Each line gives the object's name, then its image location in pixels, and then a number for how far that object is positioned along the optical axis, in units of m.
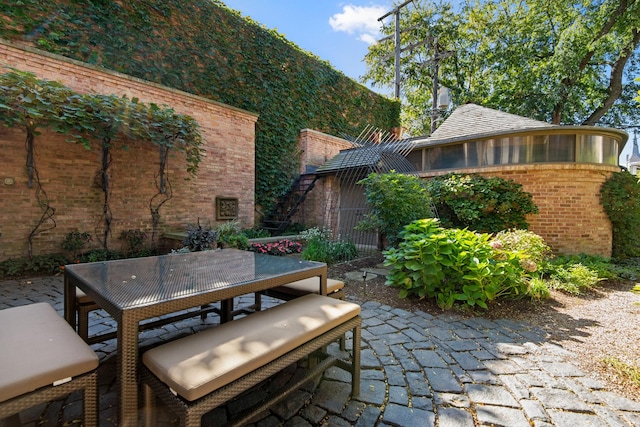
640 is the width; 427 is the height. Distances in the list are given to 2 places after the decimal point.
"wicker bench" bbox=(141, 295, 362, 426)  1.03
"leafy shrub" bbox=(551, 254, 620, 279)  4.54
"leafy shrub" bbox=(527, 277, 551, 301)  3.49
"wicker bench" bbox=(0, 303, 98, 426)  0.95
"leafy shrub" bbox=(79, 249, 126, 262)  4.49
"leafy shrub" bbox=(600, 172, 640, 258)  5.66
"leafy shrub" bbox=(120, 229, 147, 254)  5.09
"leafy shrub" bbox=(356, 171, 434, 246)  4.72
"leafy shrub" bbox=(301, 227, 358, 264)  4.97
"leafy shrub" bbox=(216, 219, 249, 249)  5.14
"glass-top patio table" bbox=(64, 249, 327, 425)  1.15
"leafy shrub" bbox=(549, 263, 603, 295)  3.95
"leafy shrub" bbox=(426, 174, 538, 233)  5.77
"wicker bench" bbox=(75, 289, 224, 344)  1.87
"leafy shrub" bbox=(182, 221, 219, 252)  4.77
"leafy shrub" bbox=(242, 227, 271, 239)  6.49
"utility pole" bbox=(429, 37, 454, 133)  11.05
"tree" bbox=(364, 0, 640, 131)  9.70
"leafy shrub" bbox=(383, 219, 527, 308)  3.16
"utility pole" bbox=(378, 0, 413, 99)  11.32
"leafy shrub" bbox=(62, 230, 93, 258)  4.48
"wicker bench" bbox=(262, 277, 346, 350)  2.27
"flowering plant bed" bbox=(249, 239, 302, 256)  5.61
